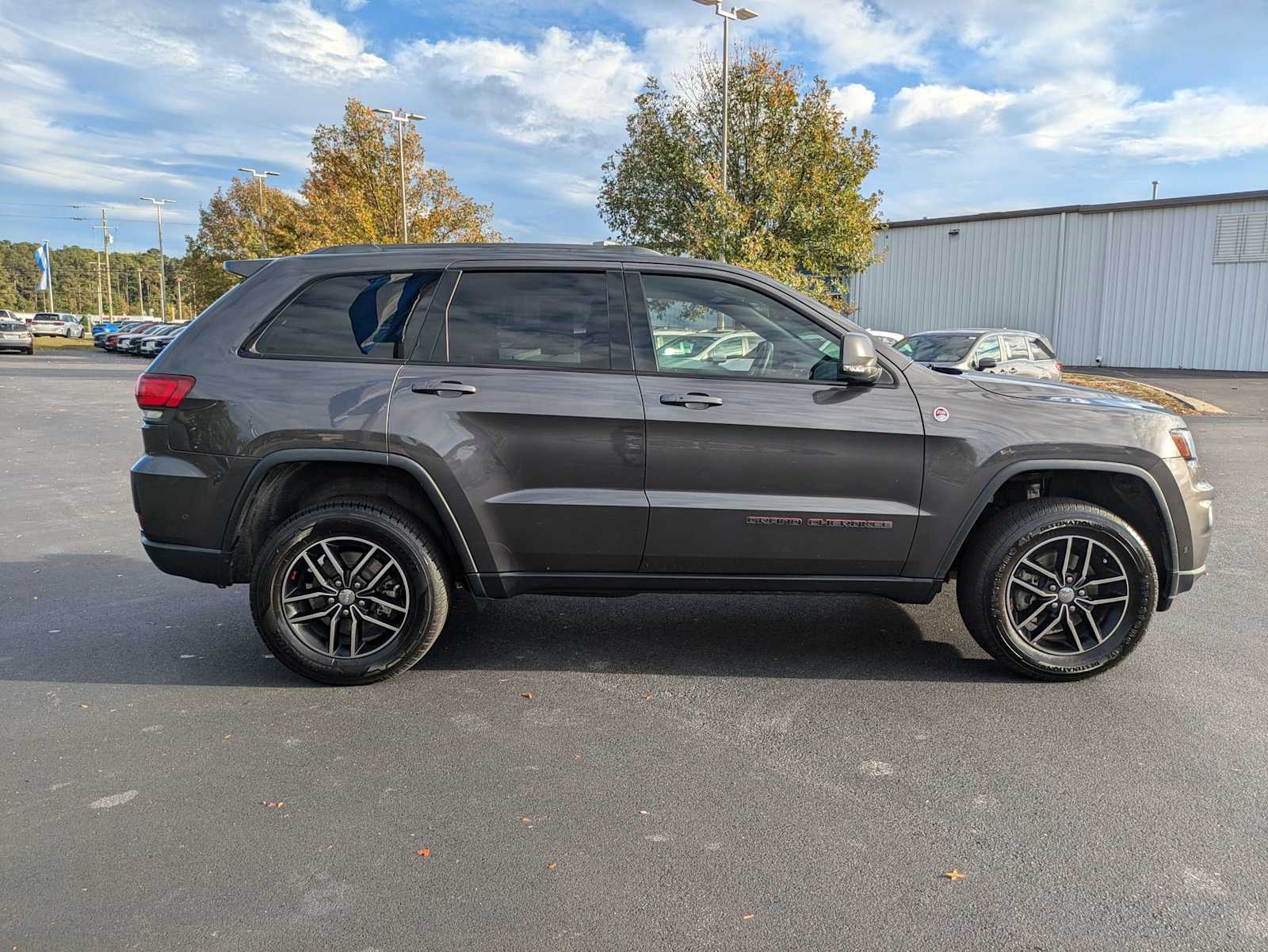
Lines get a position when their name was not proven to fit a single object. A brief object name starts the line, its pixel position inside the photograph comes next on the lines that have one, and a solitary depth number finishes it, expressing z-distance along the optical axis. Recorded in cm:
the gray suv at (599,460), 404
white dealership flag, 6888
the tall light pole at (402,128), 3191
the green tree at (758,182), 2188
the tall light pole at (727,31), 2112
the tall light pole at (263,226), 3834
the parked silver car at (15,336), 4075
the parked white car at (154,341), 3800
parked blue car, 5081
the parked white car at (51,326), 6198
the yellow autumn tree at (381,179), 3359
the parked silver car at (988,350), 1385
